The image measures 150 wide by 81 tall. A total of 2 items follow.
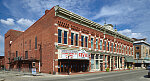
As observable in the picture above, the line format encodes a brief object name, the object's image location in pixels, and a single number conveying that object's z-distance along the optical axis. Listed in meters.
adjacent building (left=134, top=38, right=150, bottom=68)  46.32
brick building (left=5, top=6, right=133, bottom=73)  18.04
